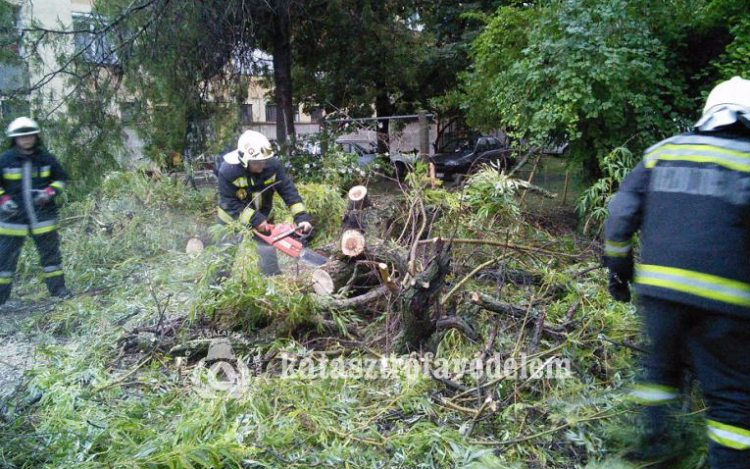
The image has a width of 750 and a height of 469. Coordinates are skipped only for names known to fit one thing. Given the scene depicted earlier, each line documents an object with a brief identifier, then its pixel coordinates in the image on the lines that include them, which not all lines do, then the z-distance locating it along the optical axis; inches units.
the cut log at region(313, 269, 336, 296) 166.7
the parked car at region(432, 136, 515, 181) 459.2
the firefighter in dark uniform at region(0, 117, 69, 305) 189.6
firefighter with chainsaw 180.7
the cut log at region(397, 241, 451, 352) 133.6
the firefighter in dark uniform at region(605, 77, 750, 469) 78.9
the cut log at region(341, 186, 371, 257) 165.3
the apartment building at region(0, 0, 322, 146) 264.4
